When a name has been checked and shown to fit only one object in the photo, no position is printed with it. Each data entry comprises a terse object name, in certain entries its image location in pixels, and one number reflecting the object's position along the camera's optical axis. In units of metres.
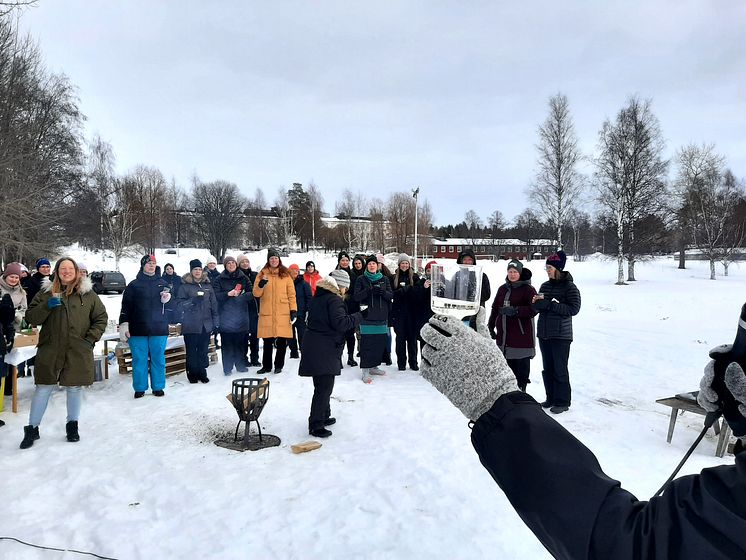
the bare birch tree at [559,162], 27.91
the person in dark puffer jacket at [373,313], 7.37
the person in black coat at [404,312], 7.98
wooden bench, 4.26
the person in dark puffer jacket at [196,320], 7.16
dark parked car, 22.70
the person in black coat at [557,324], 5.67
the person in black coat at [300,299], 8.88
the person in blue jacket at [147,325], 6.27
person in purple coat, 5.93
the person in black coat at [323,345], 4.96
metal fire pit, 4.70
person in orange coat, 7.53
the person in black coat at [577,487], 0.69
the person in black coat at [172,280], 7.51
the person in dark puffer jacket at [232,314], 7.70
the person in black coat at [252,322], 8.30
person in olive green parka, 4.66
